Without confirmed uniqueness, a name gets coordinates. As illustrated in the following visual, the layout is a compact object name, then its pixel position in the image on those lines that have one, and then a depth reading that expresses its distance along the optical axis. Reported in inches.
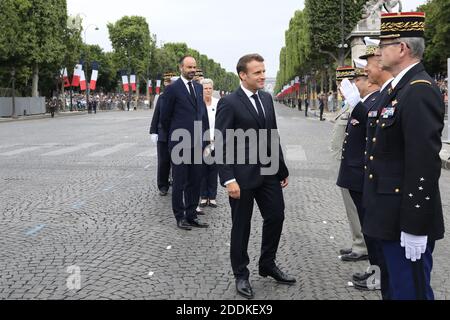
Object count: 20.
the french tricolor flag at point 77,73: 1913.1
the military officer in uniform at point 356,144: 190.2
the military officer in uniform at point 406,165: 115.1
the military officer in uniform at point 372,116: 132.3
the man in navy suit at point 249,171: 172.1
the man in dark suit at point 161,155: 345.4
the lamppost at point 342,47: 1530.5
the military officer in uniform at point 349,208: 208.5
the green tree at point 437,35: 1968.1
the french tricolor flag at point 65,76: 2069.8
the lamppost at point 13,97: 1545.3
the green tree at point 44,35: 1636.3
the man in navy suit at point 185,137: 259.9
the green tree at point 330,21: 1664.6
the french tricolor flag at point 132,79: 2642.7
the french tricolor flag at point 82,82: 1980.8
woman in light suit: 311.6
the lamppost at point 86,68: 2153.1
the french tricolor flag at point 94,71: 2018.9
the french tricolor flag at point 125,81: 2342.5
